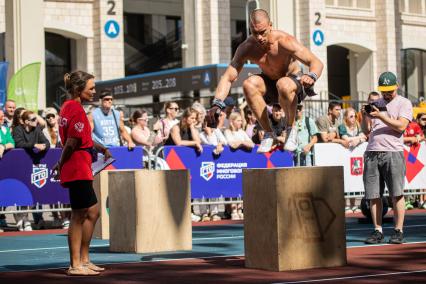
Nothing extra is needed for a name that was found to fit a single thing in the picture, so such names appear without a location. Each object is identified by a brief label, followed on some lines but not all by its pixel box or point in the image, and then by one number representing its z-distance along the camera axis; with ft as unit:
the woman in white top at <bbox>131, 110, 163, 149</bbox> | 66.28
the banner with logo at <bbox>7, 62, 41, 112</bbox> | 81.87
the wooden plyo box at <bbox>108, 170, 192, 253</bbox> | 45.27
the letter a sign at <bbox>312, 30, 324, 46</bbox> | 150.51
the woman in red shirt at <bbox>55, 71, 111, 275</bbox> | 37.11
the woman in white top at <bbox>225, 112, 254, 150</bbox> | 69.05
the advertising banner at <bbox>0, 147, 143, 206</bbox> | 61.67
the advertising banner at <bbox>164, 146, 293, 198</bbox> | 66.33
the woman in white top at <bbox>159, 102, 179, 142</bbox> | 68.80
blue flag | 77.25
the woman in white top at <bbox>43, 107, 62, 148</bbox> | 66.59
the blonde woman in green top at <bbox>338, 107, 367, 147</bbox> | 71.82
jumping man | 38.58
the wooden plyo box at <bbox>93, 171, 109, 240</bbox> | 53.57
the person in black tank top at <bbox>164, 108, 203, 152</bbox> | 66.59
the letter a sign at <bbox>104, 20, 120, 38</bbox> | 133.90
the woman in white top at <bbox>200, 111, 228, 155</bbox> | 68.74
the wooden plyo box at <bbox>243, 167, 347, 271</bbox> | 36.65
